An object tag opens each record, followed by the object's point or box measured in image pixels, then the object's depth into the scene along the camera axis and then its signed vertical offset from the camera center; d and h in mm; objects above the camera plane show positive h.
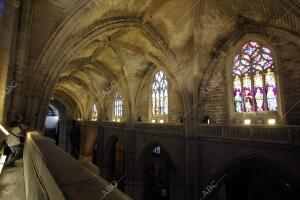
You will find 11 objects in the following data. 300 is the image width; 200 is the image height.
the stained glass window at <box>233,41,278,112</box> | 9086 +2087
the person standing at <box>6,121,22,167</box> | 4438 -625
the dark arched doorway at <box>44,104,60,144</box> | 35906 -1275
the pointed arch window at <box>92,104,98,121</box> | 25247 +531
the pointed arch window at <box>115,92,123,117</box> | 19938 +1331
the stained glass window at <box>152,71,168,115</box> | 14617 +1963
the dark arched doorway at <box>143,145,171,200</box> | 14781 -4928
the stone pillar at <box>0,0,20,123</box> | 4645 +2008
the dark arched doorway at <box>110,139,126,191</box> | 20642 -4987
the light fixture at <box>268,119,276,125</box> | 8548 -88
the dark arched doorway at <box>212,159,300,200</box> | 10354 -4070
